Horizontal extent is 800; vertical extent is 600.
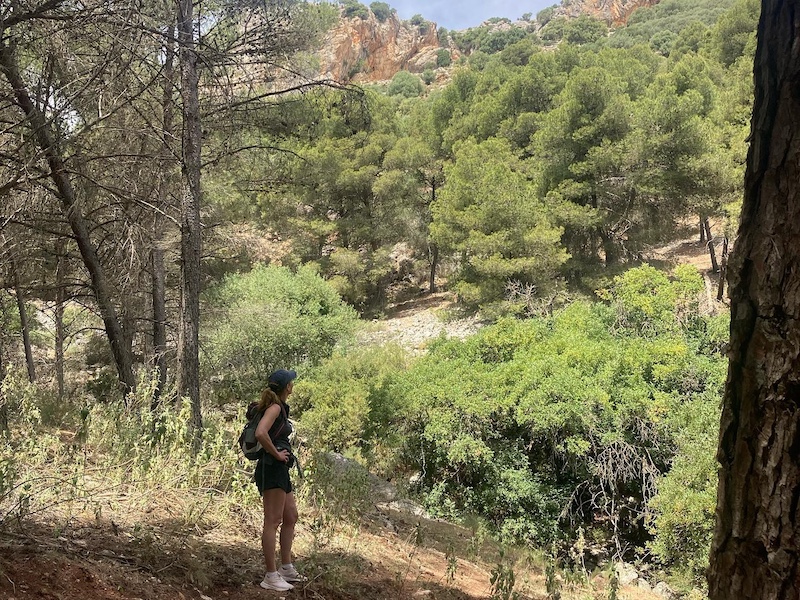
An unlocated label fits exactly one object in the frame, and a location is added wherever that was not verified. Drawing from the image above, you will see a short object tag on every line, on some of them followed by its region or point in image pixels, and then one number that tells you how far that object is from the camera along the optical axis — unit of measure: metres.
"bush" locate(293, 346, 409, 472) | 10.13
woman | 2.83
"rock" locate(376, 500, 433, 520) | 7.13
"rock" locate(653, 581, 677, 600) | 6.80
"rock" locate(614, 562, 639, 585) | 7.03
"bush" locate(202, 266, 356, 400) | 13.80
